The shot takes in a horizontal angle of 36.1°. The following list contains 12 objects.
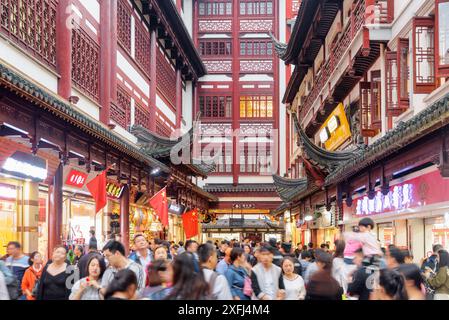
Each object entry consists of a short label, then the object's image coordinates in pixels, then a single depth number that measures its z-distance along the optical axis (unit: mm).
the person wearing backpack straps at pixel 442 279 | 11484
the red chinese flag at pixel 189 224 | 33531
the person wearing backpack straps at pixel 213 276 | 6716
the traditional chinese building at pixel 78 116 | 14844
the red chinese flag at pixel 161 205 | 23195
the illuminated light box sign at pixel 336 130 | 24497
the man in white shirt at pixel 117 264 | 8688
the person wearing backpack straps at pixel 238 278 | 9471
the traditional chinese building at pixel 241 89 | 53125
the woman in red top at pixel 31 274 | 10781
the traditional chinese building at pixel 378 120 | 13209
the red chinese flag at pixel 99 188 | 17797
